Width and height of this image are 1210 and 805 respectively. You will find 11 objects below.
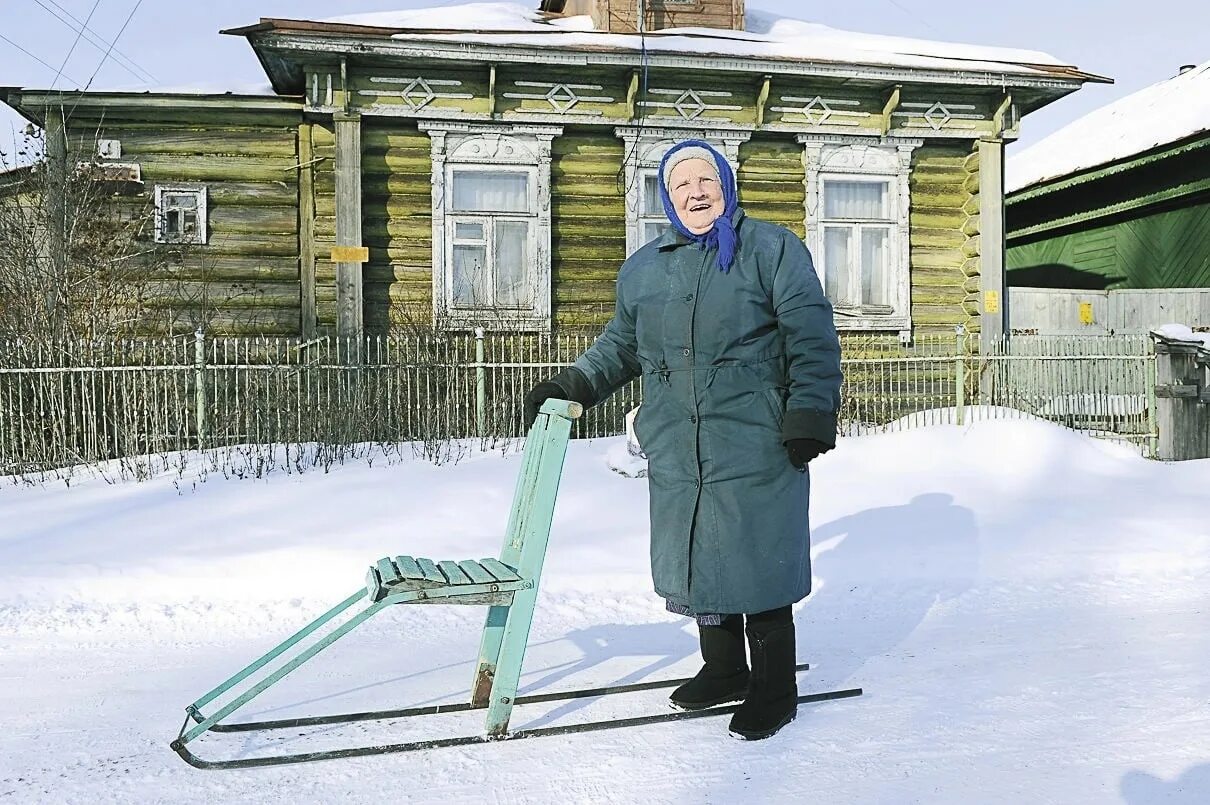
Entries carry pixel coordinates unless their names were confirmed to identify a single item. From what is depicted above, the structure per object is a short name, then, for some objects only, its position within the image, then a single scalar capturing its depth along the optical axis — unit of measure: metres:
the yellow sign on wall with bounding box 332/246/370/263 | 10.34
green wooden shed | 16.80
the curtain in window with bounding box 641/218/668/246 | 11.37
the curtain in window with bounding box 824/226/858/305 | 11.89
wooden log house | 10.45
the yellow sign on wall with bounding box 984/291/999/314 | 11.77
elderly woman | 3.23
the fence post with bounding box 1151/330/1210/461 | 9.24
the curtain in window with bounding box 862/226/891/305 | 11.97
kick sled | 2.89
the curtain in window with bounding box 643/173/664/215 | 11.35
